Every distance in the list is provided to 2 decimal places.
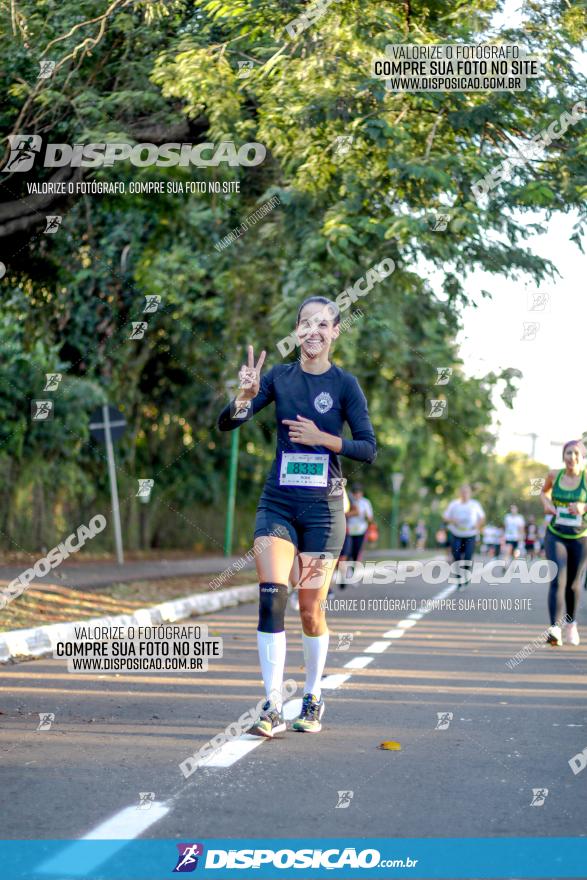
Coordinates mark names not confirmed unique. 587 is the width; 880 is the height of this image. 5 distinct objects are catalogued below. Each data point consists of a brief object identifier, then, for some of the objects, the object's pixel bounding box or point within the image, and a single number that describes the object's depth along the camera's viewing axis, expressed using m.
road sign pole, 21.03
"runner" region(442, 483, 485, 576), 24.12
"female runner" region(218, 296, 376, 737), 7.45
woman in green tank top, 13.30
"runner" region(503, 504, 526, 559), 35.81
